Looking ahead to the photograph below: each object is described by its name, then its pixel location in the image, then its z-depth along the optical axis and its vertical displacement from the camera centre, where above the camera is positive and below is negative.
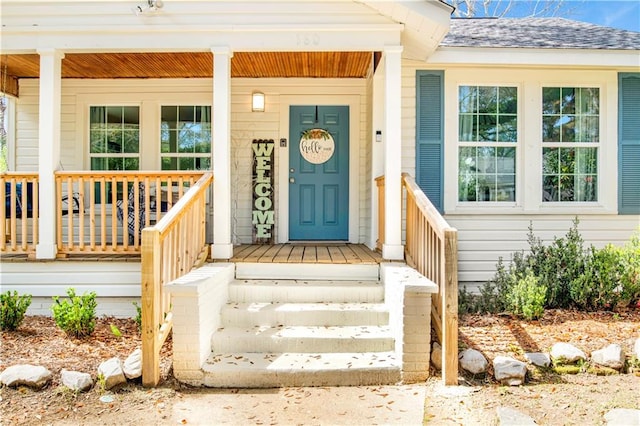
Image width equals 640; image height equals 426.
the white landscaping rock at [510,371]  3.24 -1.25
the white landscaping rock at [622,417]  2.71 -1.34
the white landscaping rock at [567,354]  3.49 -1.21
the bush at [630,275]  4.81 -0.83
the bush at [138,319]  4.32 -1.18
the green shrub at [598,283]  4.73 -0.90
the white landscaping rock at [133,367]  3.25 -1.22
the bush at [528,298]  4.35 -0.98
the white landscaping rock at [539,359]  3.47 -1.25
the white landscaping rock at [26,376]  3.20 -1.27
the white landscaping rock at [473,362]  3.35 -1.22
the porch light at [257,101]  6.48 +1.39
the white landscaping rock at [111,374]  3.19 -1.24
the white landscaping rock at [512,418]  2.71 -1.34
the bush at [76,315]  4.06 -1.05
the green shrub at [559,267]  4.82 -0.76
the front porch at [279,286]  3.32 -0.77
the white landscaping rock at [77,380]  3.16 -1.28
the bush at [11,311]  4.23 -1.05
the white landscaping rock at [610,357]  3.46 -1.23
